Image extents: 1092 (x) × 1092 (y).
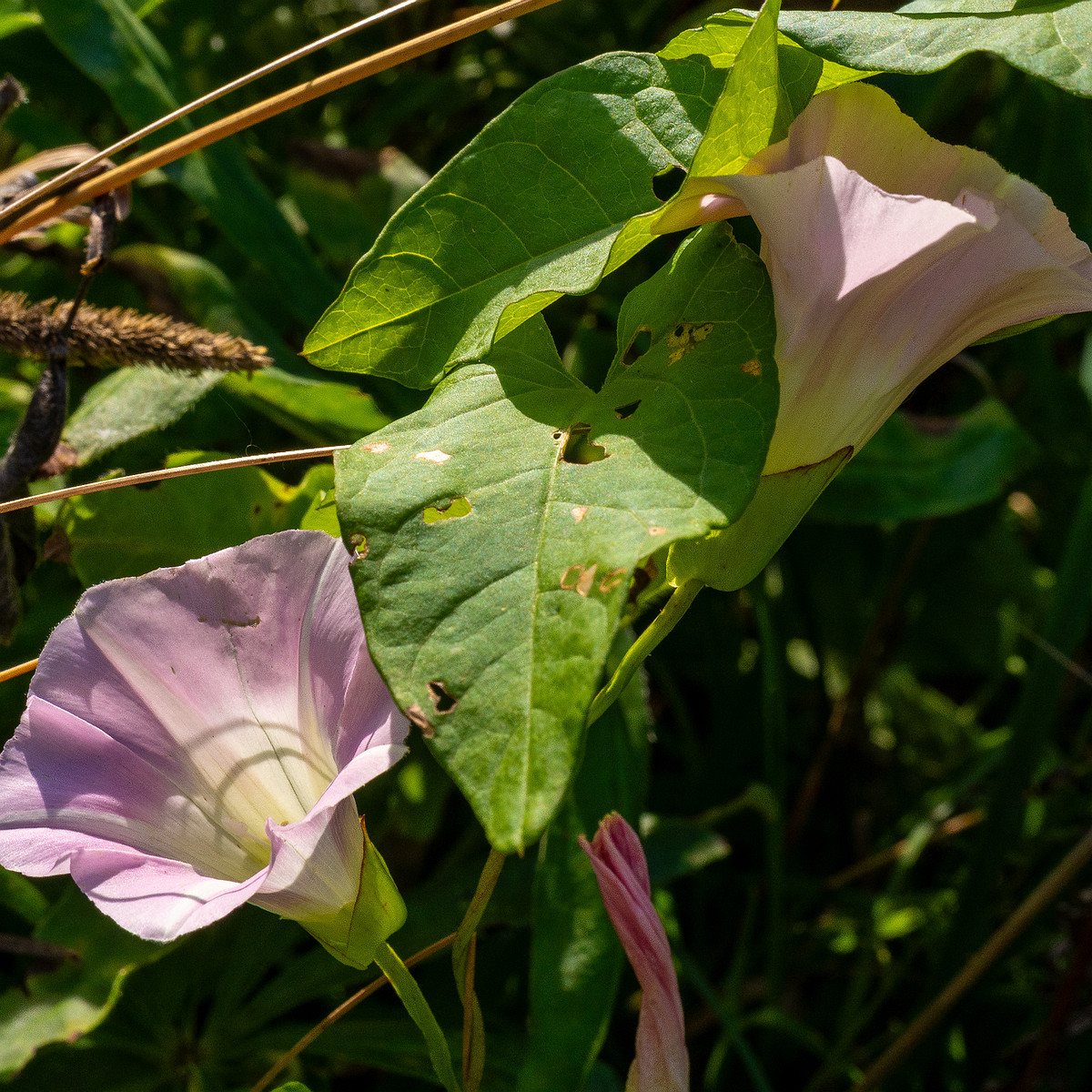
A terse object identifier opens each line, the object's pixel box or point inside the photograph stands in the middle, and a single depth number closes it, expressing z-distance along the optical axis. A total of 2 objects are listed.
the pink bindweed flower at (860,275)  0.33
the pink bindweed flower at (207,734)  0.34
